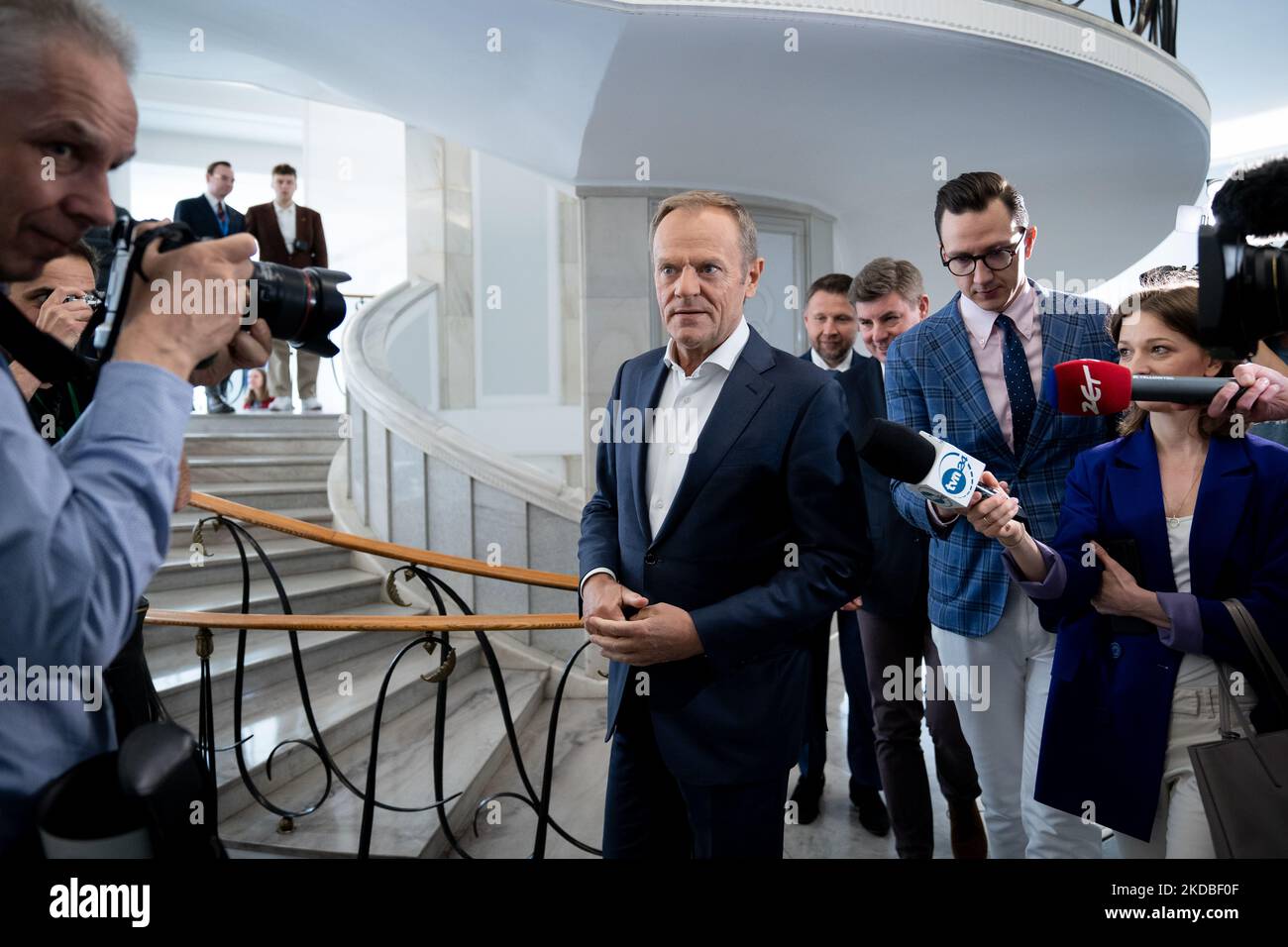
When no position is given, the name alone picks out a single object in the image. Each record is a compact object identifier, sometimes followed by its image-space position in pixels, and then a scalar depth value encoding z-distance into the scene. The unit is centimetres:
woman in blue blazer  132
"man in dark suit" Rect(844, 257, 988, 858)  228
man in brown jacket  600
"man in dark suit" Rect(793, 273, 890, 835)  284
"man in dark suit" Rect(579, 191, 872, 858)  139
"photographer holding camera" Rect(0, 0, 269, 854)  65
